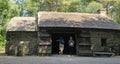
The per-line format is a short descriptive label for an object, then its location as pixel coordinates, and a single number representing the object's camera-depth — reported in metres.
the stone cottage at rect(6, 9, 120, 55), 9.93
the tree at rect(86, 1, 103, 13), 16.73
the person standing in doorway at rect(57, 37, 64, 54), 9.79
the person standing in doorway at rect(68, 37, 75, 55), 9.97
